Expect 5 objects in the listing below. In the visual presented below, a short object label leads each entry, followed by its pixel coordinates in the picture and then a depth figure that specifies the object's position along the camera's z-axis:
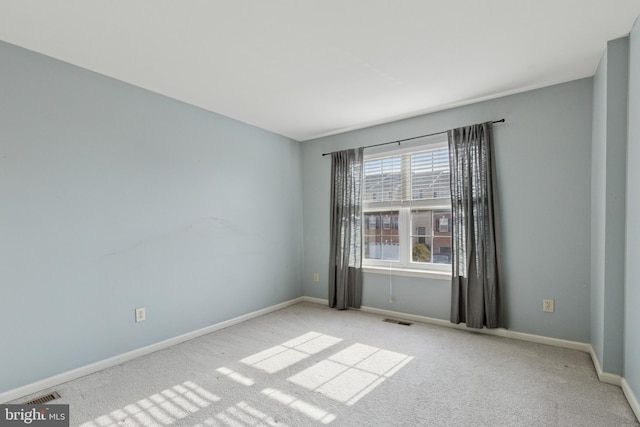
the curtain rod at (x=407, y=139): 3.09
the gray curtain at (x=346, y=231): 4.05
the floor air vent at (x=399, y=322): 3.52
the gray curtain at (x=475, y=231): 3.08
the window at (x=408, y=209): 3.54
